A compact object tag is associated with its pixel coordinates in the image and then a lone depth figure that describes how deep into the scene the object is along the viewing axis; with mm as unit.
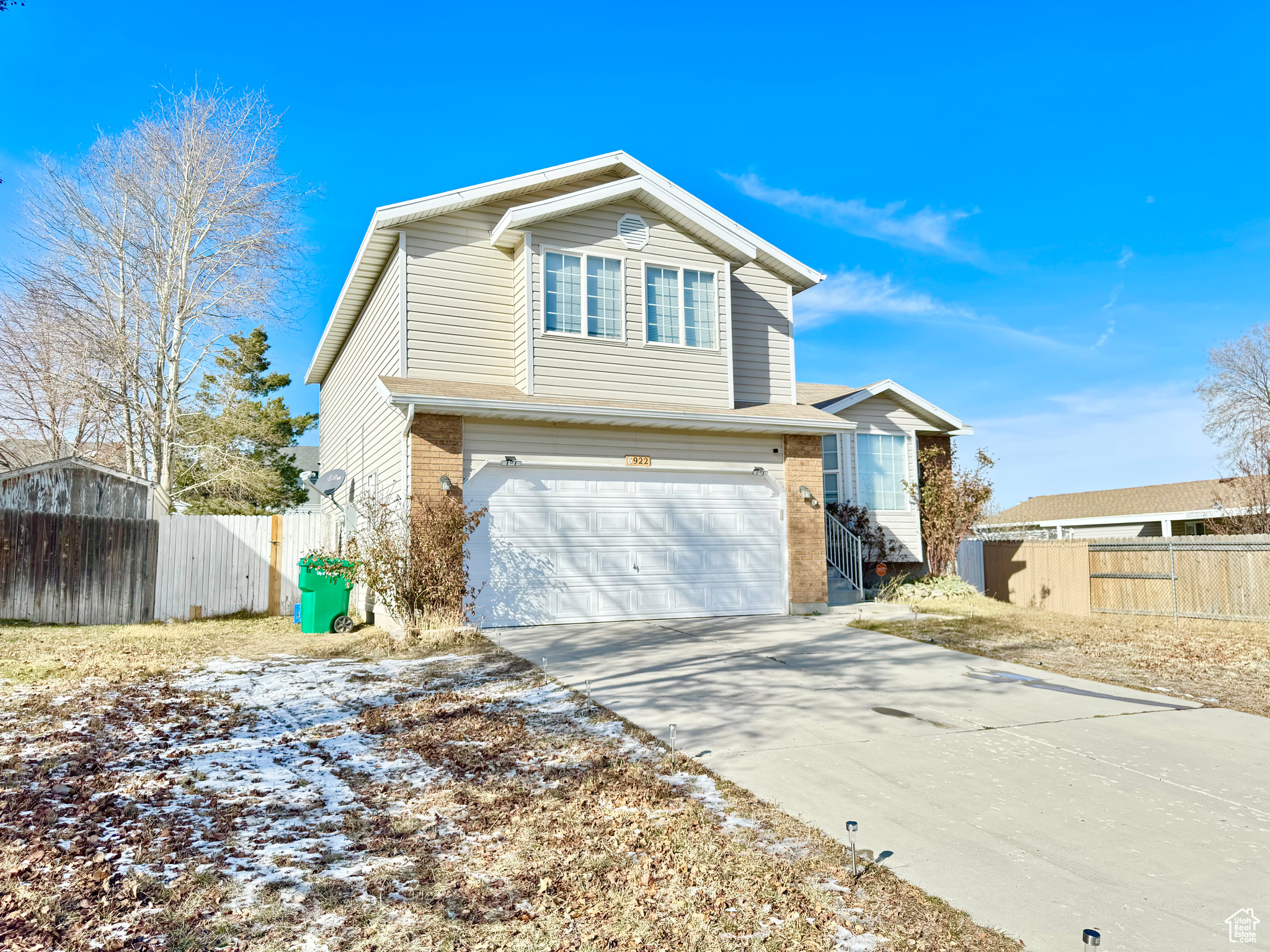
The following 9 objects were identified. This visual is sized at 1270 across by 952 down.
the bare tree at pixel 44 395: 17984
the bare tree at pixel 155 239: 18141
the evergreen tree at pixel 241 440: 18766
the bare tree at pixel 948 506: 16750
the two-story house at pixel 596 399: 11508
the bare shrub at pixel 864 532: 16969
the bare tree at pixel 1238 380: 29672
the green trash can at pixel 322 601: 12188
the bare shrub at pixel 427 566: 10648
